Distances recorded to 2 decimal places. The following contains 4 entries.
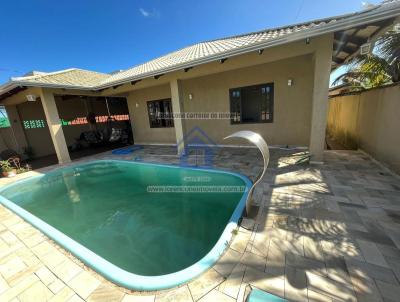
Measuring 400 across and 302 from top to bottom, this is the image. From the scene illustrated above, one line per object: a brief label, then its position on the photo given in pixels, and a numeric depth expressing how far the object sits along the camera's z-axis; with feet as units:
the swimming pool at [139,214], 8.87
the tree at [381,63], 15.72
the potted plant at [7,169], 23.11
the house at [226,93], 15.79
